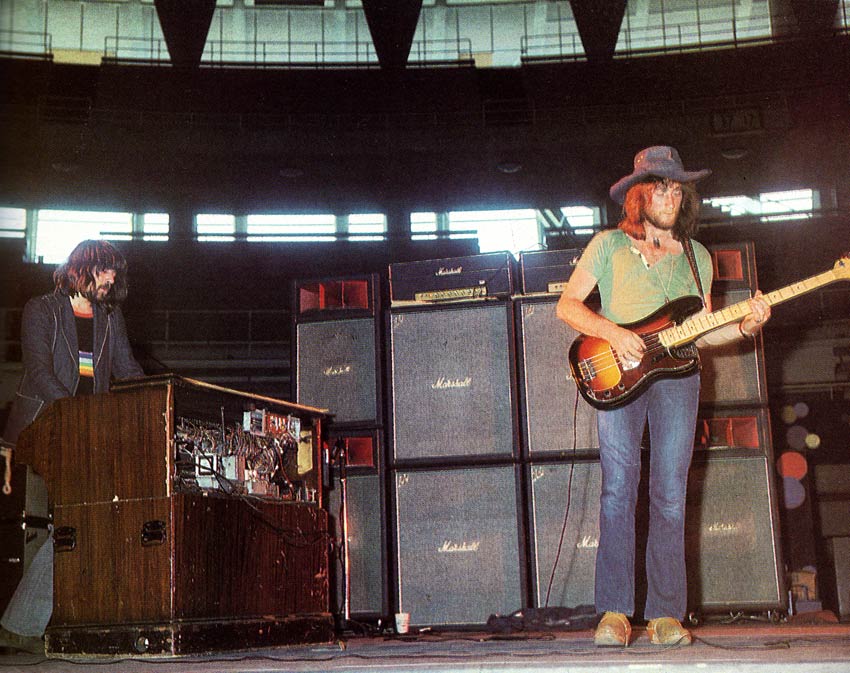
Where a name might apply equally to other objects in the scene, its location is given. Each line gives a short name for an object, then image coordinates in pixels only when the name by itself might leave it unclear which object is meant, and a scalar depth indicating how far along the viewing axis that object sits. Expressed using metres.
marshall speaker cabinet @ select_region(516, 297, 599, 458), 3.89
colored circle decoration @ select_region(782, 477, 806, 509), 5.93
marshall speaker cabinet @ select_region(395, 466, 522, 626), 3.85
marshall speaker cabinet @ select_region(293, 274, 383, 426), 4.21
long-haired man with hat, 2.77
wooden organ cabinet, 2.65
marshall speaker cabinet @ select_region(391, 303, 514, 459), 3.98
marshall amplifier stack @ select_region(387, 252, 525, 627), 3.87
